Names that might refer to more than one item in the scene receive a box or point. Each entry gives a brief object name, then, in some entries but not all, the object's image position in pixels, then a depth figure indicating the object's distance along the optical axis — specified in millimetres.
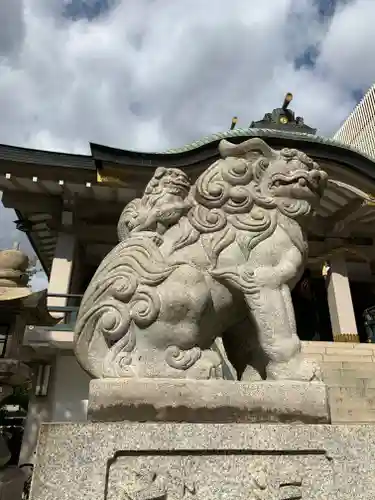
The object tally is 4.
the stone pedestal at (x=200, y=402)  1726
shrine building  7417
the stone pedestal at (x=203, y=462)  1552
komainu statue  1894
